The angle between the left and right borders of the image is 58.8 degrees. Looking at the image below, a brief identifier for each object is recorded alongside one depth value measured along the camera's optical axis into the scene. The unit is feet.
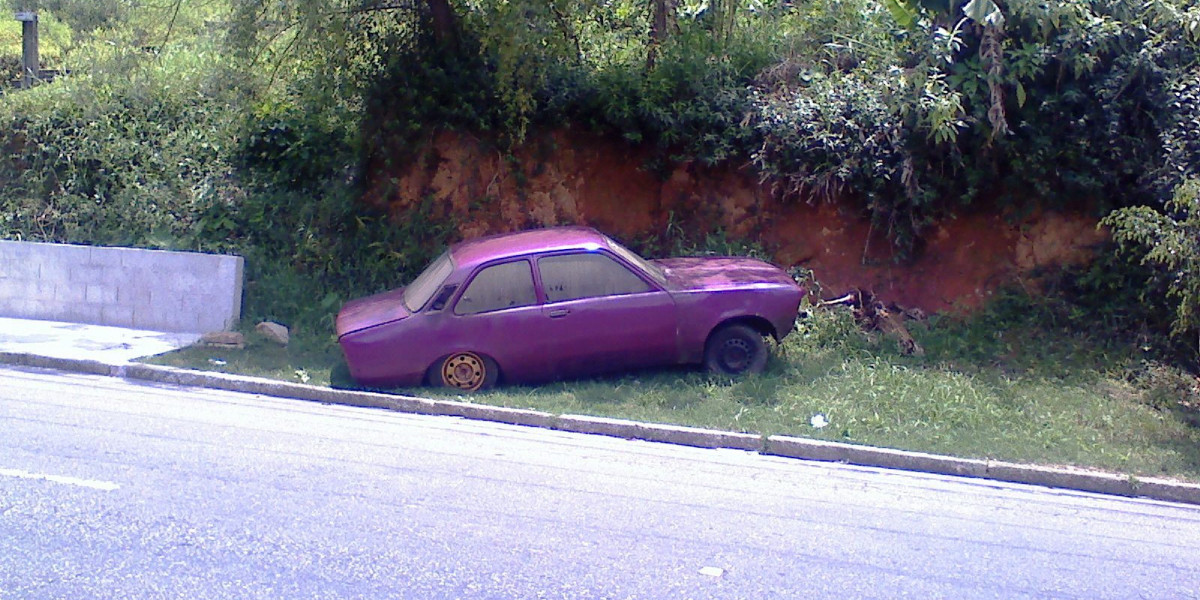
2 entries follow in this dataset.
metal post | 60.44
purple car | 33.22
